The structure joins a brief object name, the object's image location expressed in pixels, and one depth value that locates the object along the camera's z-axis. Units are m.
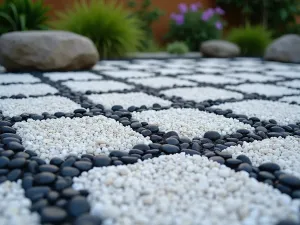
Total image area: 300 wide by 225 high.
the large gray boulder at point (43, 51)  2.71
